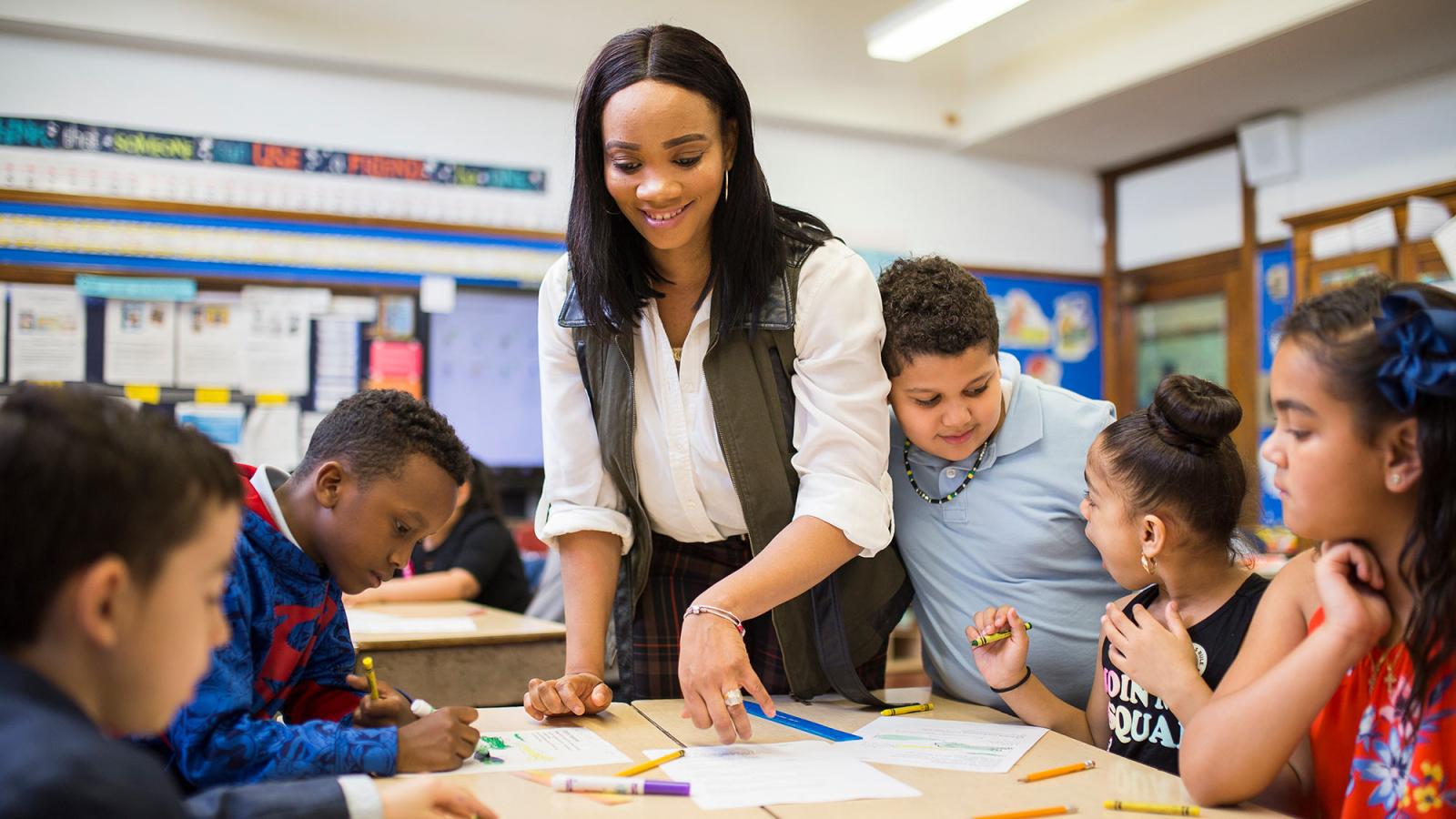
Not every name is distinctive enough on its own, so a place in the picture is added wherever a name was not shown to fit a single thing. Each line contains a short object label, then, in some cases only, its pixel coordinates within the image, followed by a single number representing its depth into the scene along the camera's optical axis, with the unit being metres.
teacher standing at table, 1.50
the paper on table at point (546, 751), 1.24
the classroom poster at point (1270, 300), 5.00
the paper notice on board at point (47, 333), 4.25
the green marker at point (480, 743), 1.27
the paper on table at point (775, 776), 1.11
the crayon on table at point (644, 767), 1.20
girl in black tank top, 1.43
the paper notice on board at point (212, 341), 4.47
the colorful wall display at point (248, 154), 4.24
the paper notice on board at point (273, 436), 4.54
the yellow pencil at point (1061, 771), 1.19
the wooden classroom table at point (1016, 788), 1.07
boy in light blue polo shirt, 1.62
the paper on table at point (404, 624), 2.79
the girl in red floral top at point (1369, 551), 1.02
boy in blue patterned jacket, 1.15
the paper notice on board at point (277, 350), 4.55
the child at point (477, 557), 3.57
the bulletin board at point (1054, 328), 5.99
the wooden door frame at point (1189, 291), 5.25
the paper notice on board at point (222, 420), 4.48
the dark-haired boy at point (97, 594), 0.68
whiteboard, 4.86
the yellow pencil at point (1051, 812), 1.04
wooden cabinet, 4.11
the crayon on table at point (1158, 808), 1.06
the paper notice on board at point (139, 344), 4.38
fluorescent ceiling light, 4.39
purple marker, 1.12
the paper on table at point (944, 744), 1.27
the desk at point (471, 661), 2.62
